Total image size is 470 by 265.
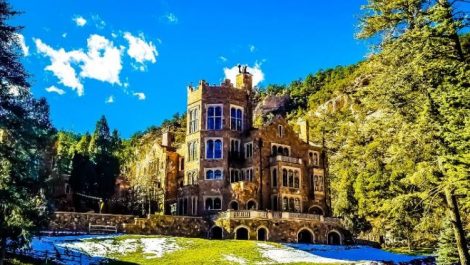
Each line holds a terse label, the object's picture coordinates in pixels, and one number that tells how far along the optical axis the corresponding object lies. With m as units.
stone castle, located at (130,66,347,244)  50.84
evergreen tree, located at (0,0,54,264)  19.69
